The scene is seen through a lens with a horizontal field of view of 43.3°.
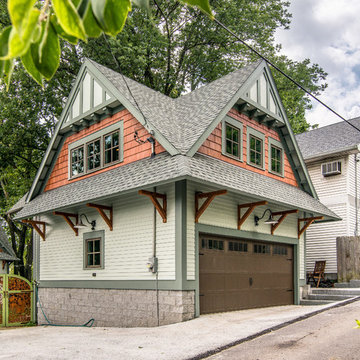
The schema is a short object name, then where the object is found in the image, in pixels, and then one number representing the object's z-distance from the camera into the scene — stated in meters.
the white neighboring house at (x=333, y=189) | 20.17
